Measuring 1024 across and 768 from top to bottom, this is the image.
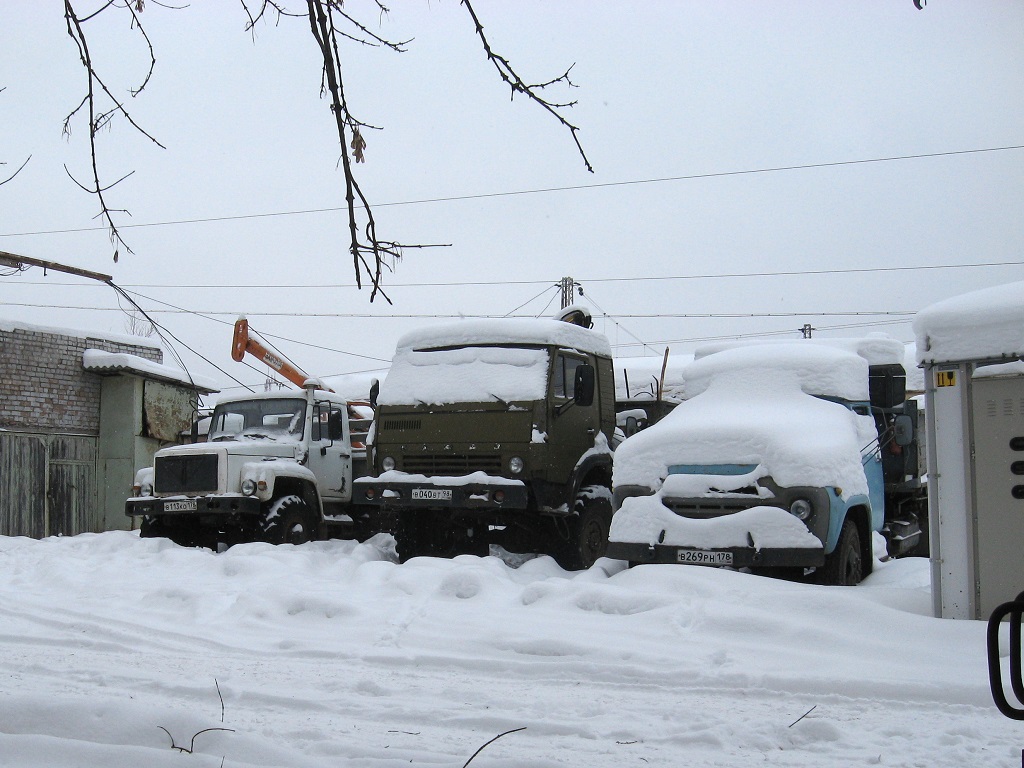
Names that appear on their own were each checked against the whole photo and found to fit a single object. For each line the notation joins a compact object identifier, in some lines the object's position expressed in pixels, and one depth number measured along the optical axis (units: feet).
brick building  56.08
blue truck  24.62
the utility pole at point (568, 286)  117.60
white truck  39.52
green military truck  33.99
